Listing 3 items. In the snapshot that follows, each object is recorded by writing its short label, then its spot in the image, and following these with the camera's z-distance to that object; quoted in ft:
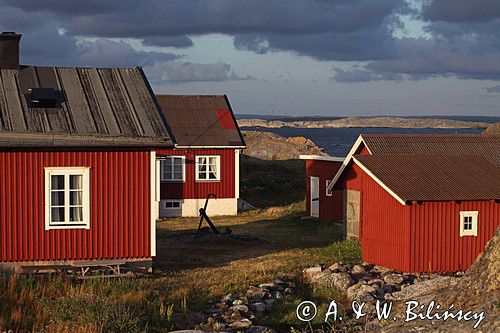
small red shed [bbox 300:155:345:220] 113.29
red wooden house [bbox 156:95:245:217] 129.29
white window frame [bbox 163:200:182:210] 130.31
